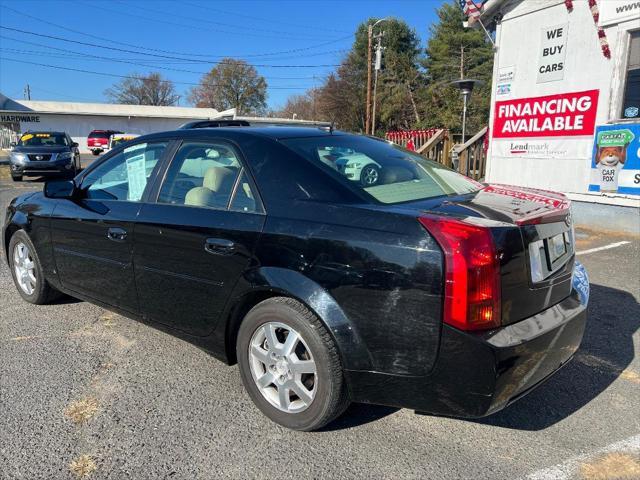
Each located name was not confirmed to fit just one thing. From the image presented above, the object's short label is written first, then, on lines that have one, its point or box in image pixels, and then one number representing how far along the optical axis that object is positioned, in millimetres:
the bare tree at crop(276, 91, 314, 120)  65750
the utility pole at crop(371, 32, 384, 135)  26316
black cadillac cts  2211
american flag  10305
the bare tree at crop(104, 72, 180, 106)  73000
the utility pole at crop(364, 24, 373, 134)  30734
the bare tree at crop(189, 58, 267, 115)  70688
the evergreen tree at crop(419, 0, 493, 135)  38059
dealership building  7887
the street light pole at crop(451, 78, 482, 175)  11938
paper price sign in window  3484
